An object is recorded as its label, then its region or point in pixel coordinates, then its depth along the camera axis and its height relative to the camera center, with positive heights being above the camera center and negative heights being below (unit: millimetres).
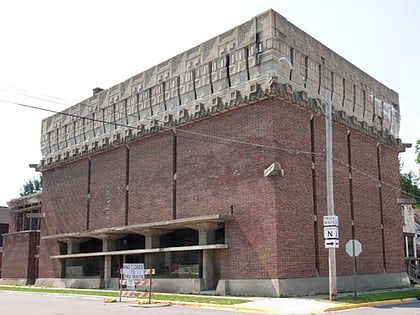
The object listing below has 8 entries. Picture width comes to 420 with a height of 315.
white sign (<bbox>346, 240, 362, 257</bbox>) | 22625 +57
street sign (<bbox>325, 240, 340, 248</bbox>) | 21188 +213
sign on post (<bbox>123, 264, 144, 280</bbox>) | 23641 -1018
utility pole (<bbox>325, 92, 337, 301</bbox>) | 21234 +2410
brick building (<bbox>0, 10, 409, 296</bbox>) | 25172 +4316
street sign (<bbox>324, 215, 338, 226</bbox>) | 21328 +1182
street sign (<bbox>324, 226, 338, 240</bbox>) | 21344 +698
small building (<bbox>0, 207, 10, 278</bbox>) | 63938 +3402
